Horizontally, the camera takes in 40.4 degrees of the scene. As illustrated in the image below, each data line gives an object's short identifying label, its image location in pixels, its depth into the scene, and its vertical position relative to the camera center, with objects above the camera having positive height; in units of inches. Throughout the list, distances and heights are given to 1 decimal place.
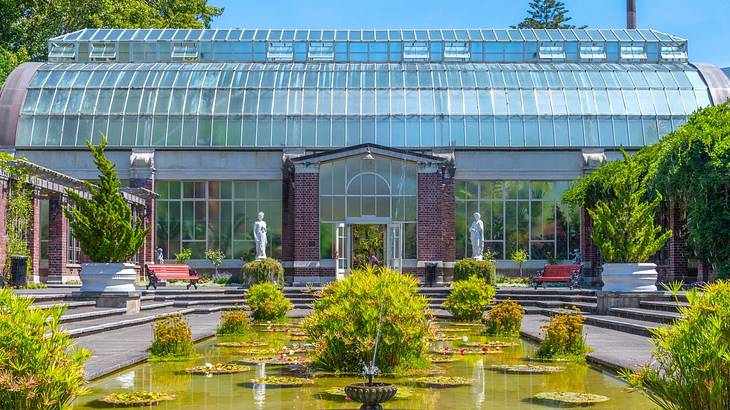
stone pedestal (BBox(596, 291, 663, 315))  857.5 -40.4
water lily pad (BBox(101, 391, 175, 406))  375.6 -55.4
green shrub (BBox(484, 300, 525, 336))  709.3 -49.2
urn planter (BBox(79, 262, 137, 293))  847.7 -19.3
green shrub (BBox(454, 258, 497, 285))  1203.2 -21.3
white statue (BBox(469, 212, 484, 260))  1314.0 +21.9
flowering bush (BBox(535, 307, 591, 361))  539.2 -48.5
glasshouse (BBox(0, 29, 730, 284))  1459.2 +171.6
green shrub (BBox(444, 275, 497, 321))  882.8 -41.6
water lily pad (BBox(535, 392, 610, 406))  380.8 -57.3
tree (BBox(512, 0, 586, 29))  2652.6 +639.0
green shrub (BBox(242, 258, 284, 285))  1186.0 -21.9
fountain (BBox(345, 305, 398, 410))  330.3 -47.1
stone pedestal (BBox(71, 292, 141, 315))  855.1 -37.5
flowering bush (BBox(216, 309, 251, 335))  702.5 -49.9
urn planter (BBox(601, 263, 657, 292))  855.1 -21.2
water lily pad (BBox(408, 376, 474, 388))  435.2 -57.3
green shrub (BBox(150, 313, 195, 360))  531.5 -47.9
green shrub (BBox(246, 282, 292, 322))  856.3 -42.7
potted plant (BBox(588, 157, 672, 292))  832.9 +11.4
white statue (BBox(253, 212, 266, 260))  1288.1 +23.3
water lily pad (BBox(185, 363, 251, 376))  479.2 -56.2
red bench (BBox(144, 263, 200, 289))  1227.2 -24.2
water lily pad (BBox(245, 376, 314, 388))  432.5 -56.5
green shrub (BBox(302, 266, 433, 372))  453.7 -32.5
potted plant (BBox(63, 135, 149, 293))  823.1 +16.4
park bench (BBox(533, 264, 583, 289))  1256.8 -28.6
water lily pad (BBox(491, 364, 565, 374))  487.8 -58.0
